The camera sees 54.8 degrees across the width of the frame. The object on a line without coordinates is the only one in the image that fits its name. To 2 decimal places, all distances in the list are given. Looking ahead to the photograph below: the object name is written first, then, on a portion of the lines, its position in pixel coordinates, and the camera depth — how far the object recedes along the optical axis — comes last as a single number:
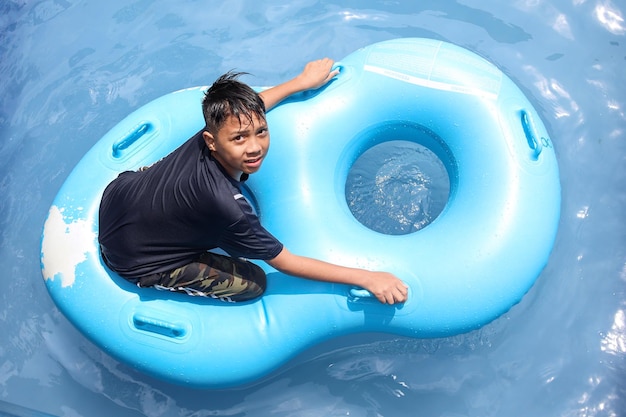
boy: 1.72
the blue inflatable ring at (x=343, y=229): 2.02
